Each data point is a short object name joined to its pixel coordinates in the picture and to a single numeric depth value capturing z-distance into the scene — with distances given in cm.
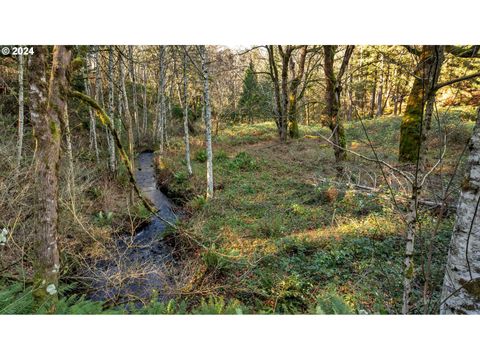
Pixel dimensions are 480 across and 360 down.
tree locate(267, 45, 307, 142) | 1067
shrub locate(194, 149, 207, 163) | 1051
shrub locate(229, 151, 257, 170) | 935
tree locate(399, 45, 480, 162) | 622
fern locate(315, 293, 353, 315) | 225
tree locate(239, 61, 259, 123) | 1434
